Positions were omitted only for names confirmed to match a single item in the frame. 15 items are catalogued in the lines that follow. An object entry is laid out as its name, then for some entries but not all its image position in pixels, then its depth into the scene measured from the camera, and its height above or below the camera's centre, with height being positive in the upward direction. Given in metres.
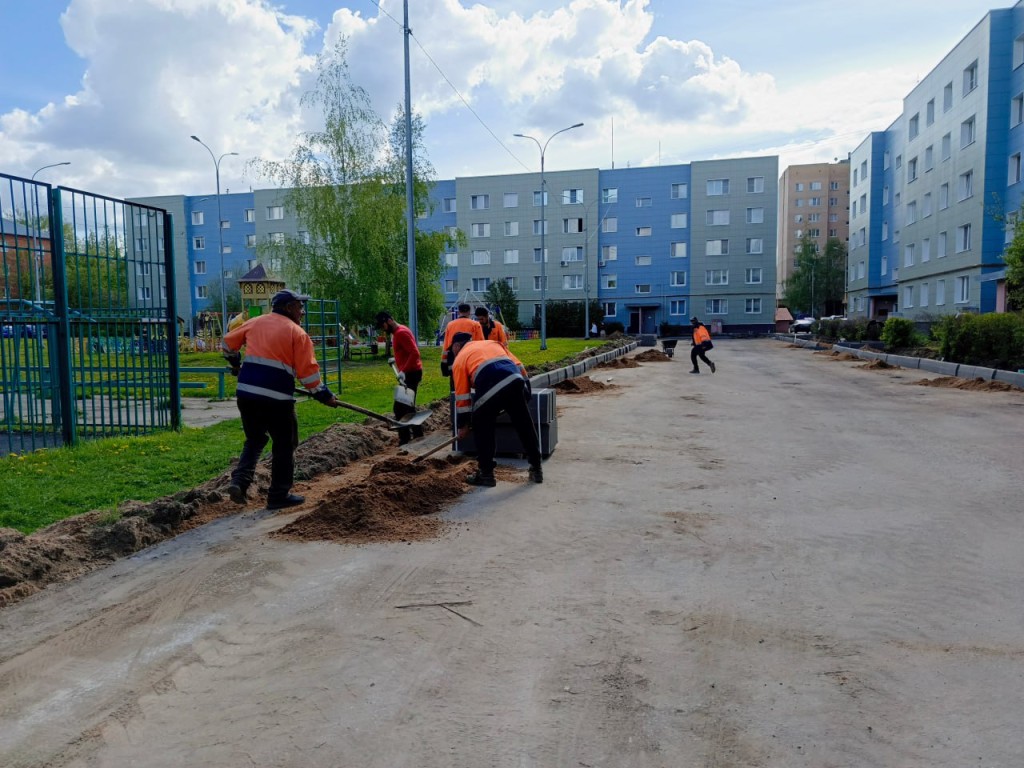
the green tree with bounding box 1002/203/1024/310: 18.69 +1.28
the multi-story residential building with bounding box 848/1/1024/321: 33.81 +7.07
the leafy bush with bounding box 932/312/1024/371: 18.92 -0.64
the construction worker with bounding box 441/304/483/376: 9.62 -0.11
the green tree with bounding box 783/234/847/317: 88.62 +4.42
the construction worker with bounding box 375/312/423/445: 10.31 -0.51
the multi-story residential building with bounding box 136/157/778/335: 59.31 +6.31
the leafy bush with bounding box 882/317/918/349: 28.34 -0.68
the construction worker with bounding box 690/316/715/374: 21.69 -0.76
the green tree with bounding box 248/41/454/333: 28.06 +3.38
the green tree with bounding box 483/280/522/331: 59.66 +1.45
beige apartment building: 106.12 +16.02
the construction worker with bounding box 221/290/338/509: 6.23 -0.57
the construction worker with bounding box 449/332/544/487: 7.08 -0.73
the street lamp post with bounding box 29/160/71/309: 8.52 +0.69
